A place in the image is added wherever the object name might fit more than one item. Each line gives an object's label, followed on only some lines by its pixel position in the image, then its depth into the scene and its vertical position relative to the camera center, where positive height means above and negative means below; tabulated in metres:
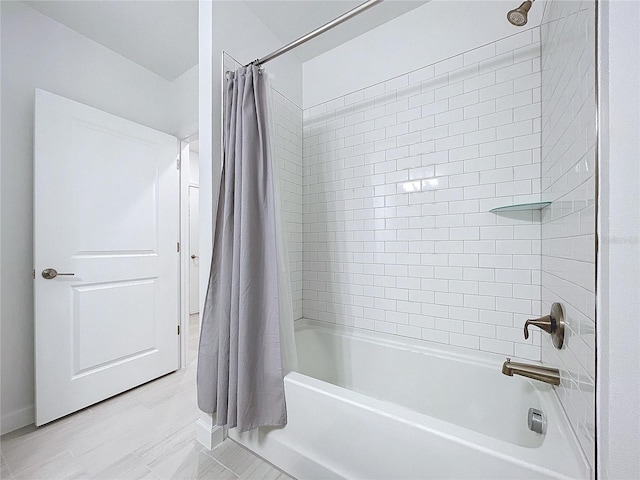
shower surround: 0.86 +0.07
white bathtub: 0.83 -0.73
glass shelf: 1.22 +0.15
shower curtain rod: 1.17 +0.97
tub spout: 1.00 -0.49
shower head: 1.02 +0.84
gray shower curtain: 1.27 -0.23
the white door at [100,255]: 1.68 -0.12
